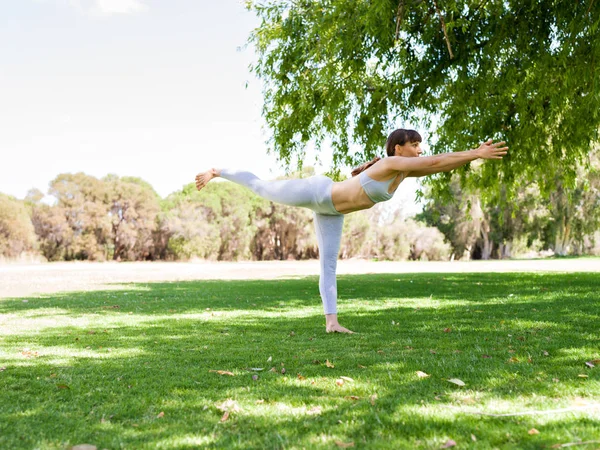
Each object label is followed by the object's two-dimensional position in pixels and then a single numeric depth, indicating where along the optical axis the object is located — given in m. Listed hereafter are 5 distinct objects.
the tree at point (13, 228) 50.44
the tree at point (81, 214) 55.94
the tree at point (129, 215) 58.78
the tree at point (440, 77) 9.45
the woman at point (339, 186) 5.01
